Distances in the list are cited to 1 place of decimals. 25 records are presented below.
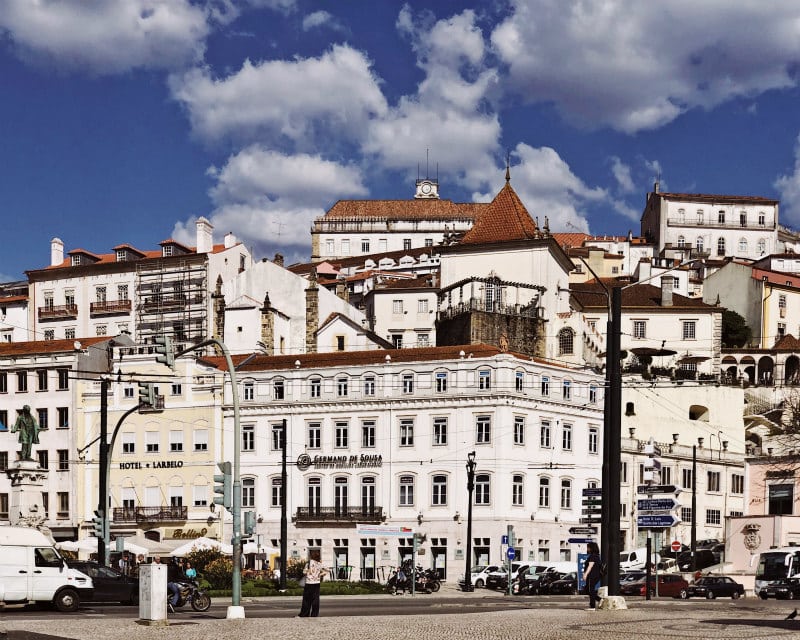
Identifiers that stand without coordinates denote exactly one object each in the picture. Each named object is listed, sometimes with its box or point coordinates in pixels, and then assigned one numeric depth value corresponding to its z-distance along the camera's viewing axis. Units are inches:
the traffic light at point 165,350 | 1309.1
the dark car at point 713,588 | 2138.3
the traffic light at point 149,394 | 1615.0
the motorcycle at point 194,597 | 1507.1
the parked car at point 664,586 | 2167.8
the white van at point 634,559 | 2701.8
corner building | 2947.8
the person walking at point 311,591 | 1160.2
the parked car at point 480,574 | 2640.3
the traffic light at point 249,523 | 1335.8
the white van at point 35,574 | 1375.5
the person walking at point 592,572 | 1221.3
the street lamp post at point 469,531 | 2413.9
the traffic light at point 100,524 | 1859.0
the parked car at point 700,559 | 2938.0
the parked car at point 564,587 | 2385.6
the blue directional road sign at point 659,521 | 1283.2
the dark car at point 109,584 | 1619.1
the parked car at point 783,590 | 2027.6
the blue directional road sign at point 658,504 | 1293.1
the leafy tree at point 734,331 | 4661.9
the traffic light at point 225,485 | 1288.1
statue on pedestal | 2180.5
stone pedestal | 2046.0
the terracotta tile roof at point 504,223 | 3821.4
